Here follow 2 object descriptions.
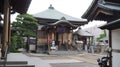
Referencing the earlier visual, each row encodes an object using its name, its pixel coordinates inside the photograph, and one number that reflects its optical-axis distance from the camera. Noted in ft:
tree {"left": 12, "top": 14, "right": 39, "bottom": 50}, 36.19
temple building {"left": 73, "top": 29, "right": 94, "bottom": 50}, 46.07
